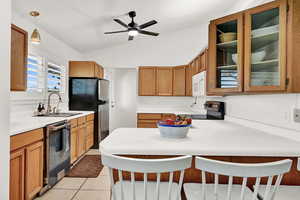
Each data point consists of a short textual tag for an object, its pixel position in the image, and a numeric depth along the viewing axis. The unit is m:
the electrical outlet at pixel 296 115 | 1.27
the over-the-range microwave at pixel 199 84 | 2.48
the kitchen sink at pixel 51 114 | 2.64
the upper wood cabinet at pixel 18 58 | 1.71
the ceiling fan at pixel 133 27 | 2.68
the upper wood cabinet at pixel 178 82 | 4.09
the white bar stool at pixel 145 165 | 0.73
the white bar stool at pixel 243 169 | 0.71
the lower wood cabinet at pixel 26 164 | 1.47
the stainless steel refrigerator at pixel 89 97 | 3.60
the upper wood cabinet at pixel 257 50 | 1.21
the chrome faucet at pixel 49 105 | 2.83
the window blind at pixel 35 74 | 2.53
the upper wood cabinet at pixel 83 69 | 3.67
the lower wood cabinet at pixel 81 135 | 2.72
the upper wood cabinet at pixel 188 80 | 3.85
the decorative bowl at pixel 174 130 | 1.20
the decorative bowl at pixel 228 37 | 1.68
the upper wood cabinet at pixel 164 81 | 4.13
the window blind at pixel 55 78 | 3.06
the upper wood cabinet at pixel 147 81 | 4.14
